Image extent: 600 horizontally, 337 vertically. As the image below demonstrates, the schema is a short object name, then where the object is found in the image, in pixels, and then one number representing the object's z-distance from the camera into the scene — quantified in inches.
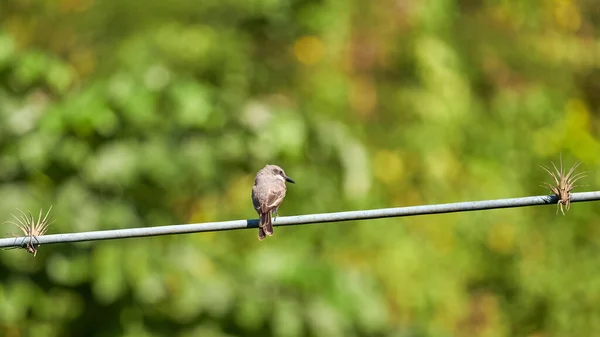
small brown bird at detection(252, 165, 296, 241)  481.1
